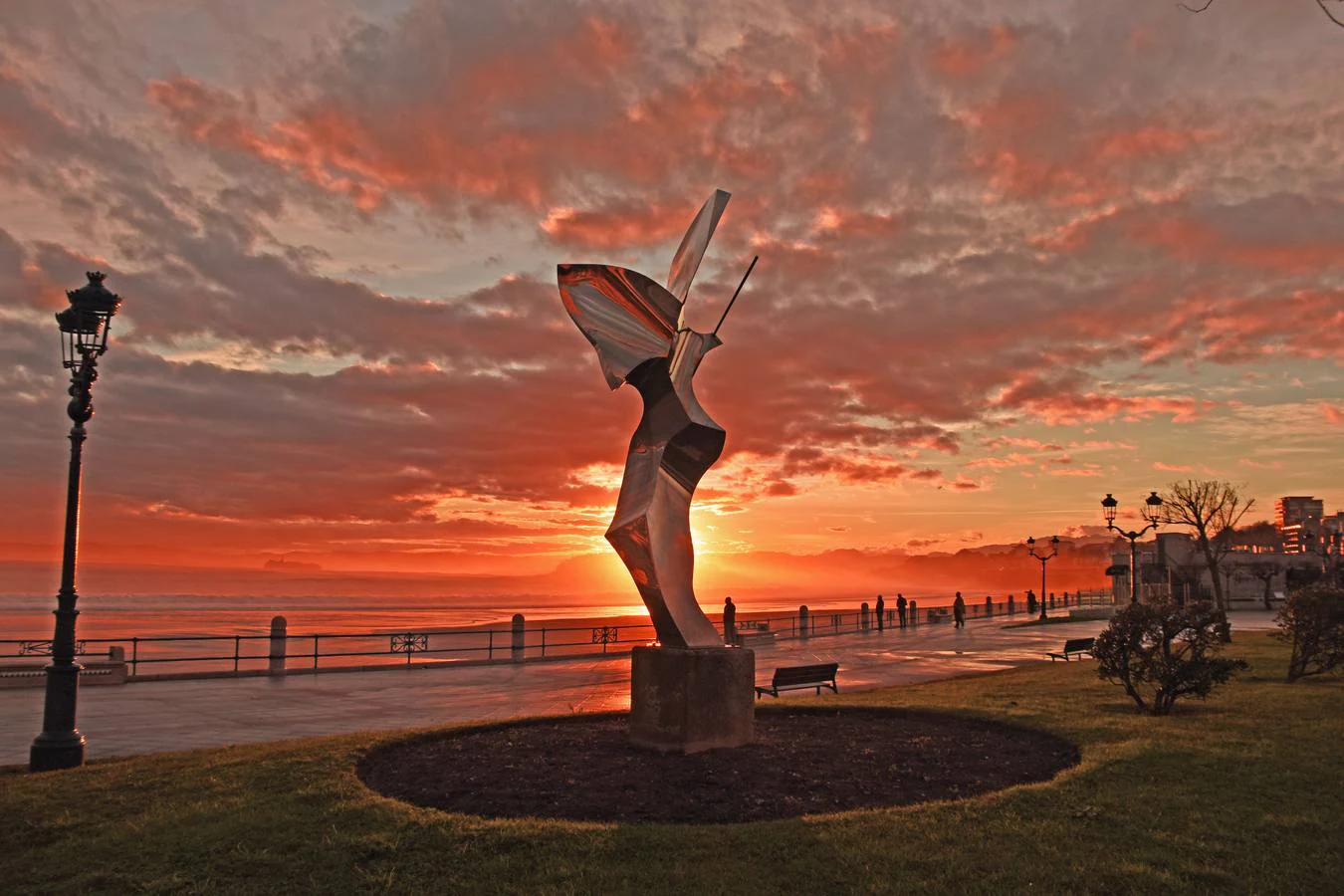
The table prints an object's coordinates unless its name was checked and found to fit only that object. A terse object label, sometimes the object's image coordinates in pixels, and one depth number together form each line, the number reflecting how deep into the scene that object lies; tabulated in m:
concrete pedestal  9.50
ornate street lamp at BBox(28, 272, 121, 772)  10.02
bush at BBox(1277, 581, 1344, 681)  16.19
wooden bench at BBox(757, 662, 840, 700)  16.48
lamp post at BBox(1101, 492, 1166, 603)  31.50
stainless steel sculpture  10.08
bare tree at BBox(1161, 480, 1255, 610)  42.72
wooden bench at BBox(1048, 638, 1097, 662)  23.02
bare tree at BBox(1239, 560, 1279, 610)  69.11
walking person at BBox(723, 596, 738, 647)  31.92
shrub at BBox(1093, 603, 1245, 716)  12.26
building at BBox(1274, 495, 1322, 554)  99.00
